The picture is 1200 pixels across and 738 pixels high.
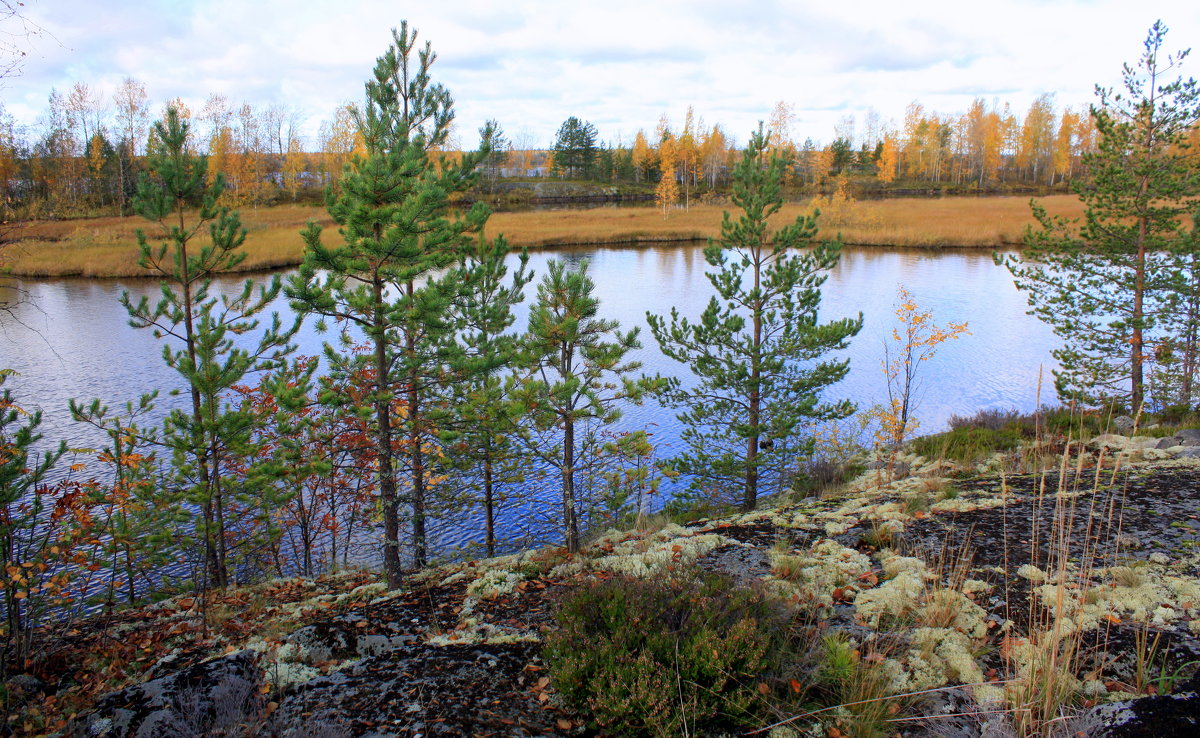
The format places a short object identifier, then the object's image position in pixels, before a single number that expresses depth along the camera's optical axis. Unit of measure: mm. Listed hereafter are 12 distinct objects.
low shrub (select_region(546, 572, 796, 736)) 3898
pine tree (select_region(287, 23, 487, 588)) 7773
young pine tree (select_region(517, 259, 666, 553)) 9109
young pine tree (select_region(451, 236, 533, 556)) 9578
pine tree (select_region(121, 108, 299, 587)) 8492
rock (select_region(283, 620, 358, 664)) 5234
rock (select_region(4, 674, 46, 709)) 5160
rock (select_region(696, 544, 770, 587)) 6043
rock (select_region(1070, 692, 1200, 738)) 3213
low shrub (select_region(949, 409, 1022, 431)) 15477
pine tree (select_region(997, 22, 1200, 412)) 13969
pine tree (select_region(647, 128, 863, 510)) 12742
